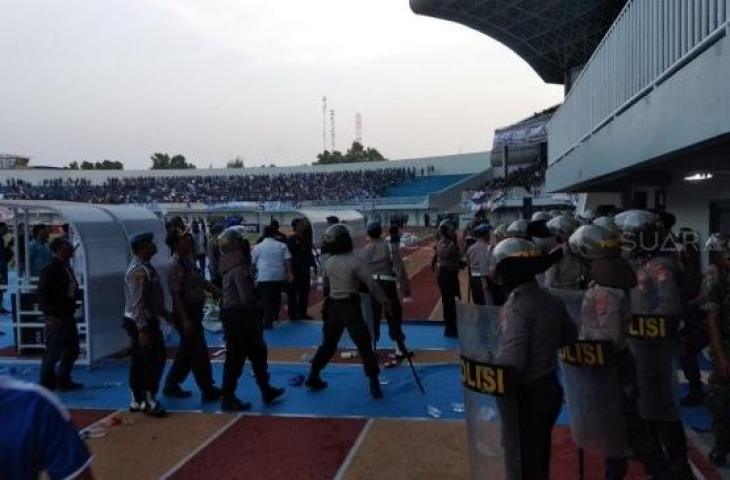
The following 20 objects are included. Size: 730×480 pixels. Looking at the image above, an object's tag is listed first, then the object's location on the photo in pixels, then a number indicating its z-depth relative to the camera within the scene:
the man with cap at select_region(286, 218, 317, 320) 13.81
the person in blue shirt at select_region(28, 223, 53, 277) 13.13
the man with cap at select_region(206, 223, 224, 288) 13.81
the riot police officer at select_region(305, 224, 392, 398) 7.91
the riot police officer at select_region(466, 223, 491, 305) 11.33
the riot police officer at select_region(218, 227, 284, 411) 7.60
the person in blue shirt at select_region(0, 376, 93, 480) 2.05
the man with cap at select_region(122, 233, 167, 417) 7.47
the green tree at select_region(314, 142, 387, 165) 123.94
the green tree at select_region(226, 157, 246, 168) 144.12
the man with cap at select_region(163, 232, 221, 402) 7.88
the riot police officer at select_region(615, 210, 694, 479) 4.87
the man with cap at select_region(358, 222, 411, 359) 9.62
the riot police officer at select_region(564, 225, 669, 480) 4.38
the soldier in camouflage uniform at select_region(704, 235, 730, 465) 5.14
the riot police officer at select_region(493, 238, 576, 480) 3.88
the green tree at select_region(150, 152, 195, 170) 129.50
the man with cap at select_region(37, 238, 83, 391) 8.40
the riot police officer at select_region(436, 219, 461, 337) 11.61
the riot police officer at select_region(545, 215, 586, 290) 7.64
